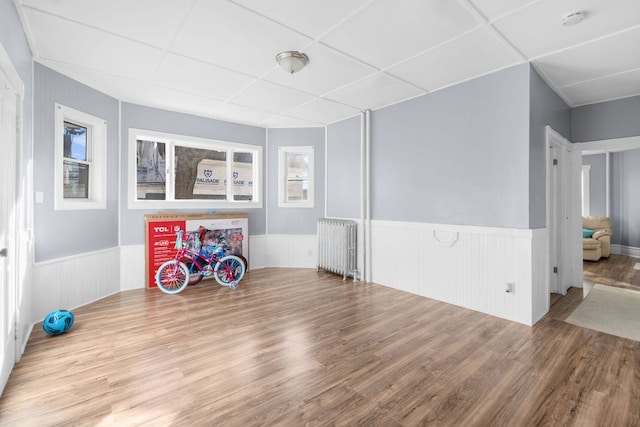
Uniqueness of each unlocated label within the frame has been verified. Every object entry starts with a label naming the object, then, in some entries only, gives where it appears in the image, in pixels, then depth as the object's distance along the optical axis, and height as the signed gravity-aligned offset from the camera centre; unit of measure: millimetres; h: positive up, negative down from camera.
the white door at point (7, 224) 1950 -62
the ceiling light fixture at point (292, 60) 2873 +1538
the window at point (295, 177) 5699 +733
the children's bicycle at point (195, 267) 4230 -800
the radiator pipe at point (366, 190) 4688 +383
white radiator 4895 -569
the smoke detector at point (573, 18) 2237 +1523
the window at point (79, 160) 3393 +692
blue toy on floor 2751 -1027
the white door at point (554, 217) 3760 -55
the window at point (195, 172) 4715 +770
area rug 2971 -1147
